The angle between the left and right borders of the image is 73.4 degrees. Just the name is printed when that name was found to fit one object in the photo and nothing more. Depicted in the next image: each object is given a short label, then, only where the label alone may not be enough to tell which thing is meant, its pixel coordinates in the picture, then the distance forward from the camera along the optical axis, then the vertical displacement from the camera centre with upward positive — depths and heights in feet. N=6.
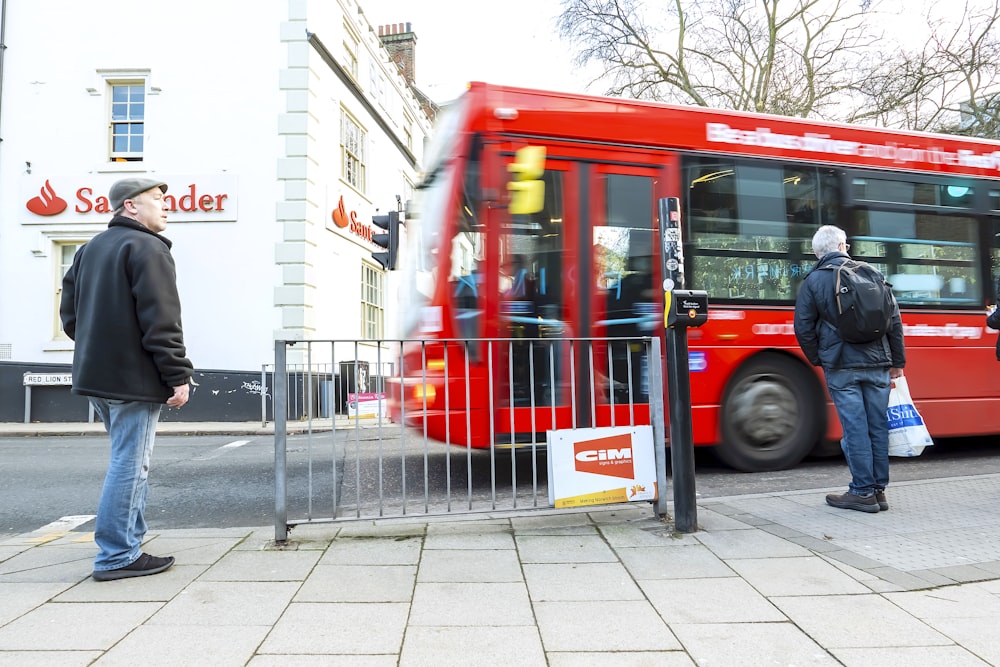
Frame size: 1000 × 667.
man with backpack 14.28 +0.19
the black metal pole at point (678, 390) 12.80 -0.42
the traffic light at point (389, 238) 22.85 +4.78
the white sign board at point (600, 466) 13.10 -1.89
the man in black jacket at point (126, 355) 10.47 +0.44
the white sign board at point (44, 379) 41.52 +0.39
